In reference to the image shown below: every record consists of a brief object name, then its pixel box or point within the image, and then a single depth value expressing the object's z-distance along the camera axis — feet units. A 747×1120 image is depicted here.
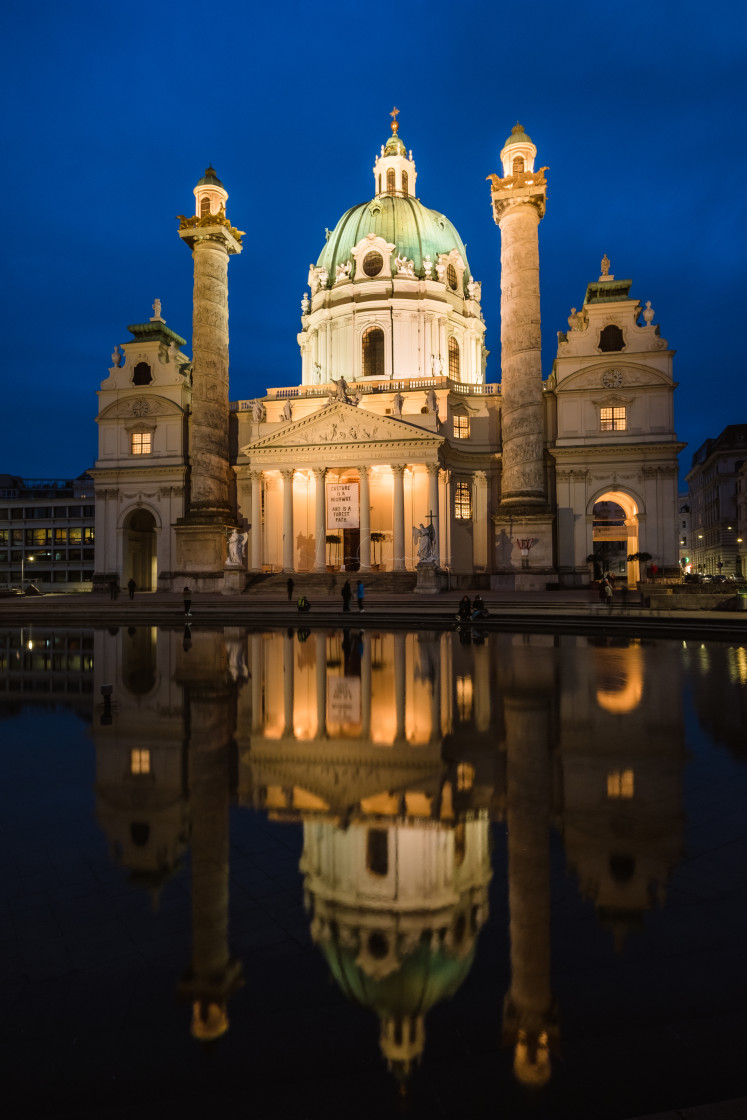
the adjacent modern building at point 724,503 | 261.65
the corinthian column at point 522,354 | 138.92
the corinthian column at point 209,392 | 156.46
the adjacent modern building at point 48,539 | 296.51
